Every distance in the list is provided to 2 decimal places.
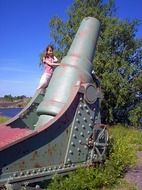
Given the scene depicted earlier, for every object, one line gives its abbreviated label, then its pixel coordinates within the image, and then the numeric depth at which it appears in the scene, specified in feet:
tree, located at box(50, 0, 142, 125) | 42.81
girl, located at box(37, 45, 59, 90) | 12.90
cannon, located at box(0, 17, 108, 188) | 9.15
